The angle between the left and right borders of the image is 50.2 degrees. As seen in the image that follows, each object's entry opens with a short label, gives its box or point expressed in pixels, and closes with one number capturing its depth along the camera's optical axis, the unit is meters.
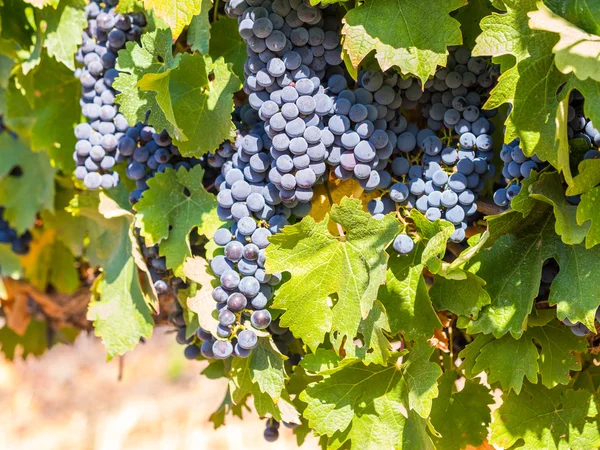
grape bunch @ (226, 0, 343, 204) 1.04
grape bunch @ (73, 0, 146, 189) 1.33
